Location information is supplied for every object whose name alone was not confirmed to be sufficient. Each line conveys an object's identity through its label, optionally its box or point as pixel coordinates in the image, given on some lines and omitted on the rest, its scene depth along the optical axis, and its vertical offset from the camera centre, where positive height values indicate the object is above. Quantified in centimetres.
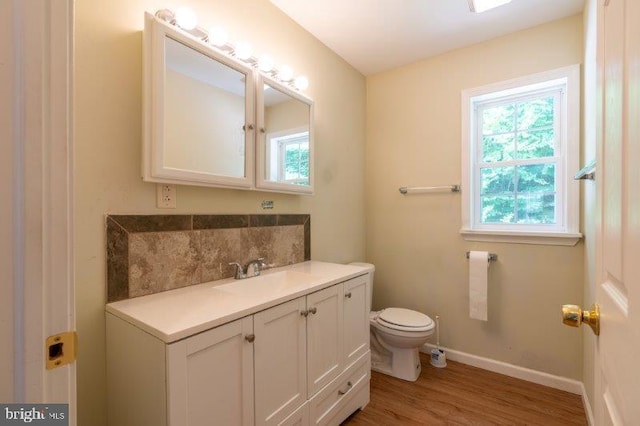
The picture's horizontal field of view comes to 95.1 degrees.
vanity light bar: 131 +87
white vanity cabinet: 92 -60
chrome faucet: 160 -32
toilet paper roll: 218 -55
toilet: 203 -93
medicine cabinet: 124 +48
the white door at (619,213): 45 +0
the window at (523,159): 199 +39
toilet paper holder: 224 -35
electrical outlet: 133 +7
